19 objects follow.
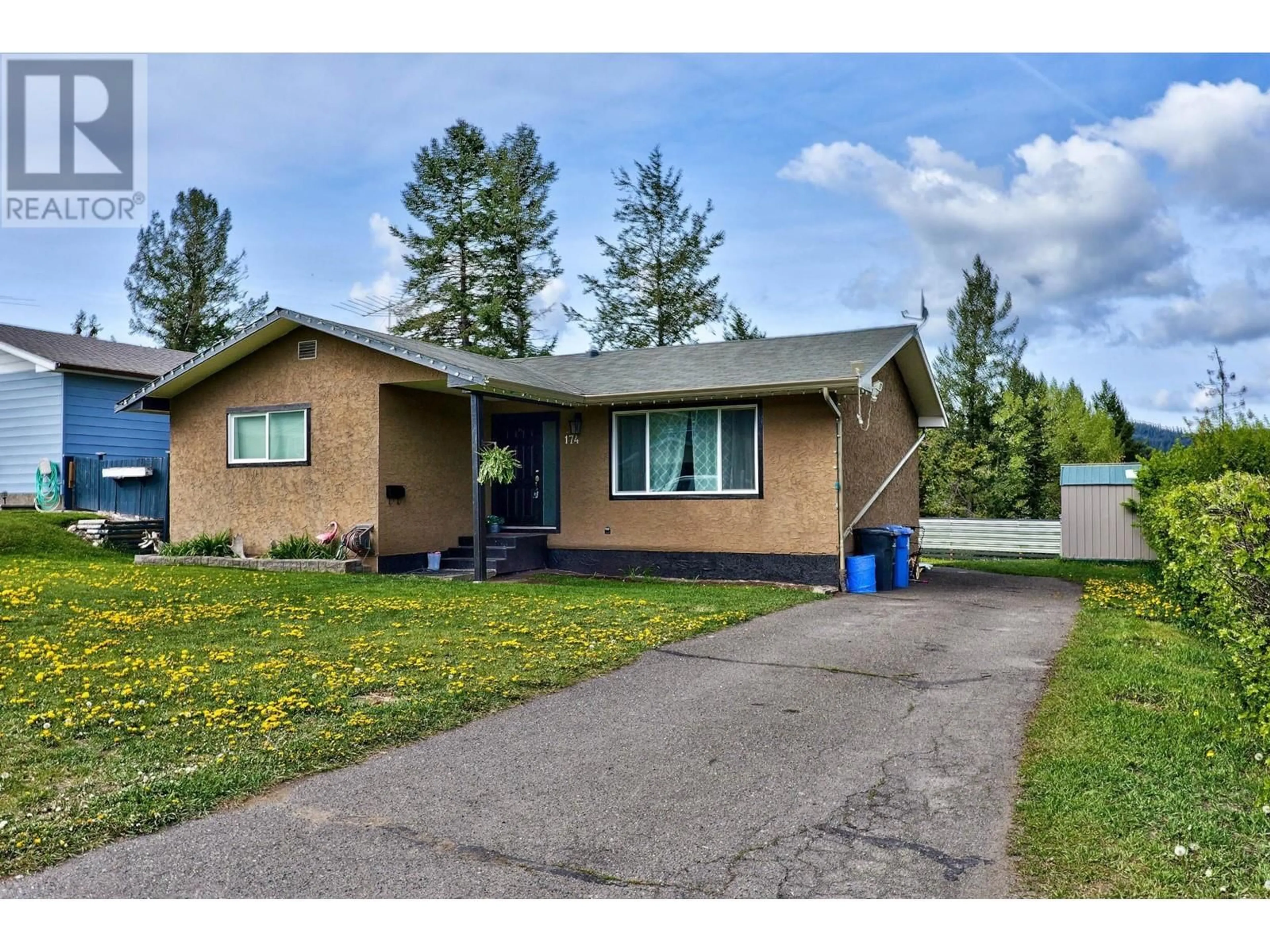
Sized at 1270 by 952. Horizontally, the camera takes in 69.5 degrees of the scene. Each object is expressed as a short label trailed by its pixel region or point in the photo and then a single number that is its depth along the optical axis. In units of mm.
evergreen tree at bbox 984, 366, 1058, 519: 26047
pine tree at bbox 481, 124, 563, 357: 32281
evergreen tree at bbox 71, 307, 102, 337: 44594
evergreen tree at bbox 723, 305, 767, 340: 30922
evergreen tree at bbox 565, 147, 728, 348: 31641
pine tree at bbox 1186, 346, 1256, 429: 23234
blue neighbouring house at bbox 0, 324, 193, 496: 19578
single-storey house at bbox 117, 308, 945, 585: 12734
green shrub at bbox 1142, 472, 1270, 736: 4336
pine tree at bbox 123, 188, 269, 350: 34188
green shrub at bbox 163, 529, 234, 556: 14711
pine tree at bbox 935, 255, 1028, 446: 32156
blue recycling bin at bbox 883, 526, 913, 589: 13312
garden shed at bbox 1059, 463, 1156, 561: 19578
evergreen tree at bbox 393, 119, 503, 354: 32219
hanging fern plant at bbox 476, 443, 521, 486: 12820
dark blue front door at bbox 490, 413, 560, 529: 14703
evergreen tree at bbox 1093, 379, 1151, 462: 33406
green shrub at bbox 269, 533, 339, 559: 13703
